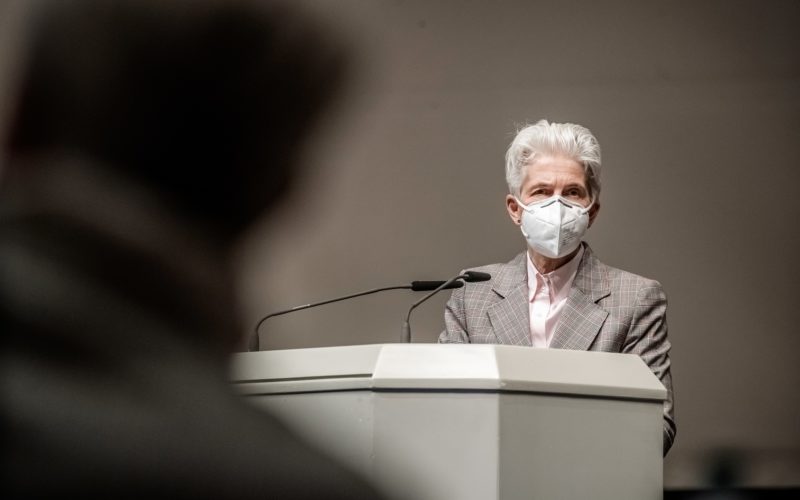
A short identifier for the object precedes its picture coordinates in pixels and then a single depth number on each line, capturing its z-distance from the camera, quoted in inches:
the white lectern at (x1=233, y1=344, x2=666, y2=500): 213.8
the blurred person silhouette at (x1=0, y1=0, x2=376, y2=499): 71.1
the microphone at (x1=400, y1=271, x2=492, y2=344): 232.8
